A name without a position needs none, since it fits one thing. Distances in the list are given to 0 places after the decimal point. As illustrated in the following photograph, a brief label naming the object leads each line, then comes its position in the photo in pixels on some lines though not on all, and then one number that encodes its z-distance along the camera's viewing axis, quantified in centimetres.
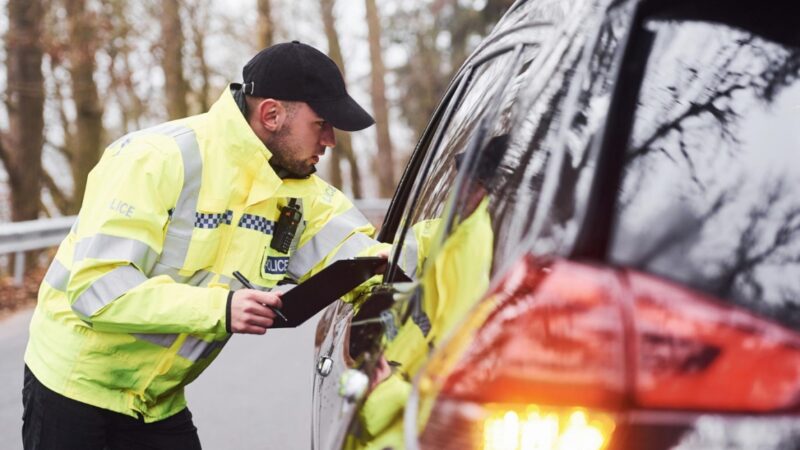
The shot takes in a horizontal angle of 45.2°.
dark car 118
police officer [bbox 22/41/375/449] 247
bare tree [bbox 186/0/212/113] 2069
